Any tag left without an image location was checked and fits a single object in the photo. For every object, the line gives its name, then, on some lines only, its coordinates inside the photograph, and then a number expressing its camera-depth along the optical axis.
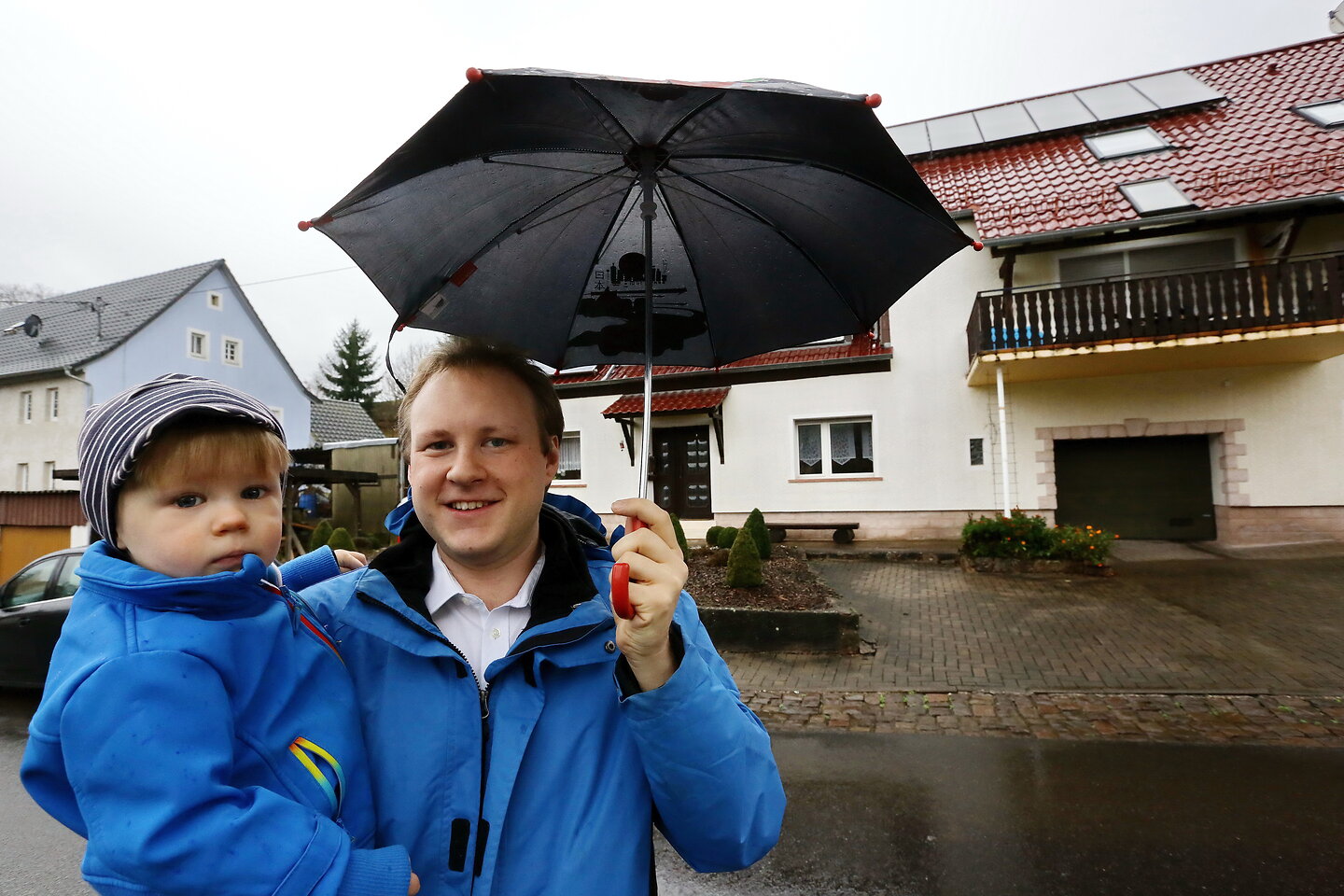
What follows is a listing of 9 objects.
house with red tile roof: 11.51
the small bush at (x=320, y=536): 13.60
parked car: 6.42
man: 1.20
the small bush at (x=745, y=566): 8.55
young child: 0.96
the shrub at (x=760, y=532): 11.16
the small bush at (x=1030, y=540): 10.48
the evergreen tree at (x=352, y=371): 46.34
